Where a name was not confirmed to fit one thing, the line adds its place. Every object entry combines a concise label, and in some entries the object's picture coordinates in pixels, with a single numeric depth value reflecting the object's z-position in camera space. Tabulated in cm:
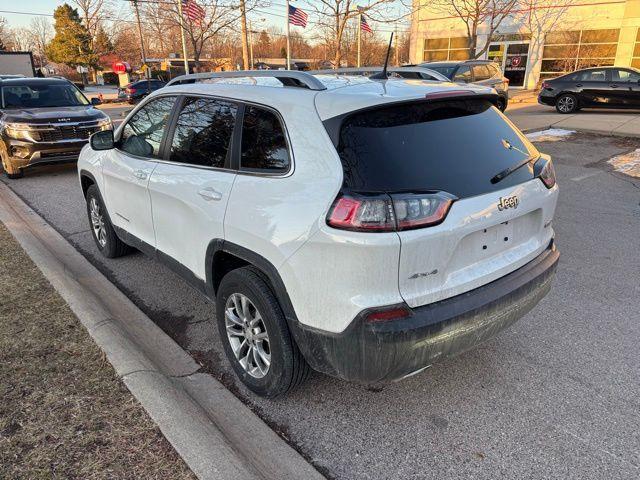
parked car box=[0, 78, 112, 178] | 884
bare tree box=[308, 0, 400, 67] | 1631
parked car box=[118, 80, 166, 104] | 2853
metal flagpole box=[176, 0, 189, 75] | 1926
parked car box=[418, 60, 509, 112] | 1564
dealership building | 2558
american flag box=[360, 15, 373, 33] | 2282
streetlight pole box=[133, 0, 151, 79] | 3372
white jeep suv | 221
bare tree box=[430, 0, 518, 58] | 2191
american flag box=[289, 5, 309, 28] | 2304
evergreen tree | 5506
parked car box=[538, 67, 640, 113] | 1638
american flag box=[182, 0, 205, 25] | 1869
